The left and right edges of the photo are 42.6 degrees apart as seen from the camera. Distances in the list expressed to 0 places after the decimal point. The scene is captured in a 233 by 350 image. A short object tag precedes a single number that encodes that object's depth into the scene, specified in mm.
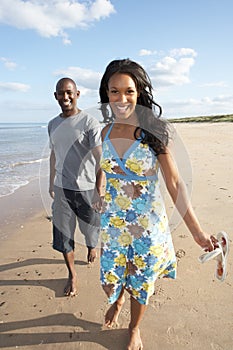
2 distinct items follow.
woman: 1812
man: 2744
